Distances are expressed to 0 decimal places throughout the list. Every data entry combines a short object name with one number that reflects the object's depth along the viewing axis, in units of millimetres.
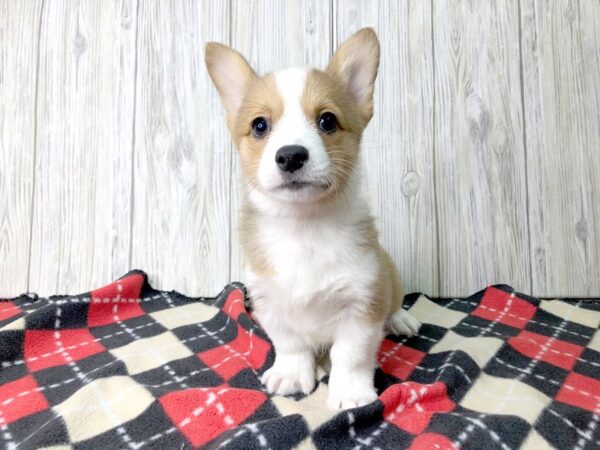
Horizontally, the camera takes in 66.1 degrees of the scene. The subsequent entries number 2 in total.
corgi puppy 351
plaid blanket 298
